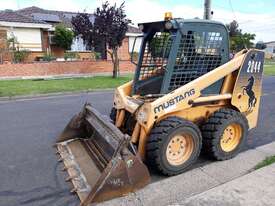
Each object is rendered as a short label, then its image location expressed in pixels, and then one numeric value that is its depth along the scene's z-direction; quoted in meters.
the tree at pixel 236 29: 36.09
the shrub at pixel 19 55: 17.30
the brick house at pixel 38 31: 20.22
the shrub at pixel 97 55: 19.94
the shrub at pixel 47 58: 18.17
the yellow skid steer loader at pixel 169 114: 3.33
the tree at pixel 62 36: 22.44
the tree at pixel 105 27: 15.30
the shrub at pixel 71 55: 19.89
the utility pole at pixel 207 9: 11.89
